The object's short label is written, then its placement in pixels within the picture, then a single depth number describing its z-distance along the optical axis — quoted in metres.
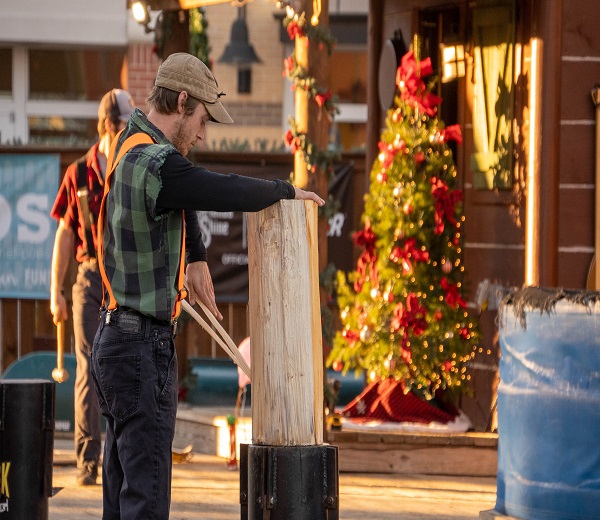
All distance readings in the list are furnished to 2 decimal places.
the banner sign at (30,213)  23.74
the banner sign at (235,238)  24.11
